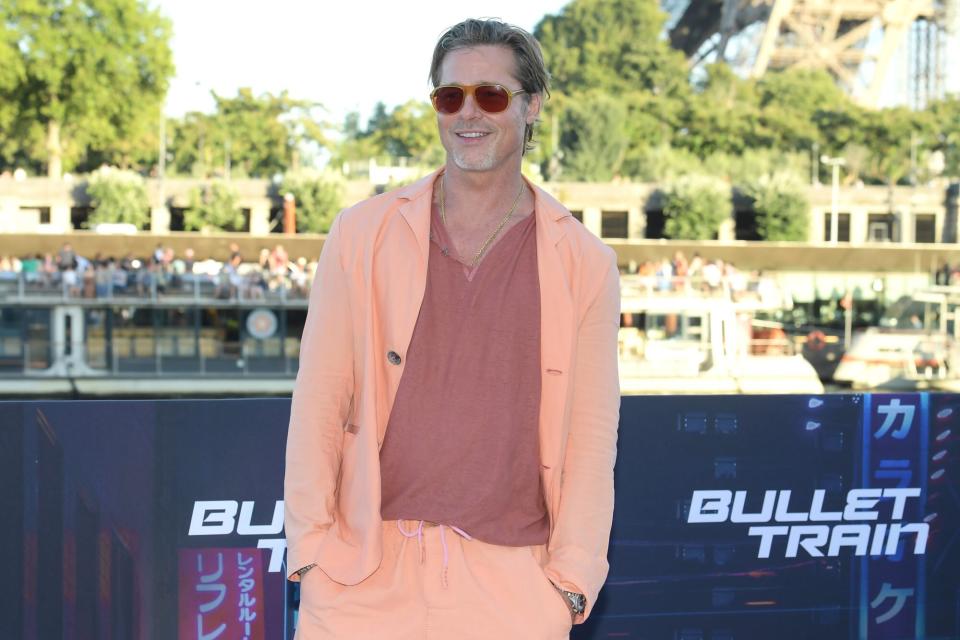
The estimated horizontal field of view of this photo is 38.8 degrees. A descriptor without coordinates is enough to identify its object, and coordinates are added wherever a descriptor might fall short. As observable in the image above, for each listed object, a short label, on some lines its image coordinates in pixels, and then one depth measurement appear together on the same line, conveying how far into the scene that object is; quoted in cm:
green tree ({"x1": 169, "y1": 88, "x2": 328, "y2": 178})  6944
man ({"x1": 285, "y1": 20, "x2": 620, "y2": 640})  286
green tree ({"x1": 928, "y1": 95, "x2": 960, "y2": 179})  6800
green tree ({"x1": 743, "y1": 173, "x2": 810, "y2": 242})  5275
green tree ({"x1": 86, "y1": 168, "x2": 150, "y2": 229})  5034
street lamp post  5409
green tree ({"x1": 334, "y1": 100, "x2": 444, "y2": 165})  7144
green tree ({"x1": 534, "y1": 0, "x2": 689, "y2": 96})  8962
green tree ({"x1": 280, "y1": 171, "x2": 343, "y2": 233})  5206
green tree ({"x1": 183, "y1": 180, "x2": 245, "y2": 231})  5094
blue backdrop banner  441
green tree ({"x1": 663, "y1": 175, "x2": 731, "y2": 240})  5250
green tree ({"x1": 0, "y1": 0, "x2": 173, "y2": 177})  5775
